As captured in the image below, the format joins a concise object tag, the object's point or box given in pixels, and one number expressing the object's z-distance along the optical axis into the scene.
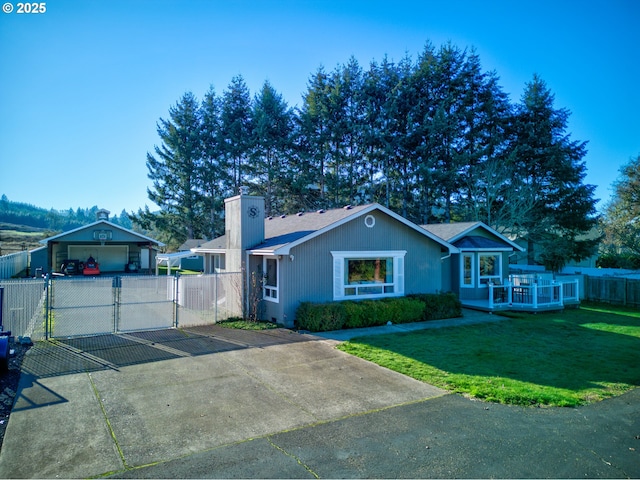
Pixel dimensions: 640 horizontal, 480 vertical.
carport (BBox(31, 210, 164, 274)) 28.56
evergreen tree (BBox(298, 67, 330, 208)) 32.41
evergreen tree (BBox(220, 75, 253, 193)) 35.69
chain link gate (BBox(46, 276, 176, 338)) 9.84
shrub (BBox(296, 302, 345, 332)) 11.38
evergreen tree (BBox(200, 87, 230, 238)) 36.34
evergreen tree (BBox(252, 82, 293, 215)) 33.75
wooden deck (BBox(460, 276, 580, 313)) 15.19
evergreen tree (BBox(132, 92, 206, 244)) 36.94
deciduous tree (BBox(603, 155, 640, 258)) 25.44
